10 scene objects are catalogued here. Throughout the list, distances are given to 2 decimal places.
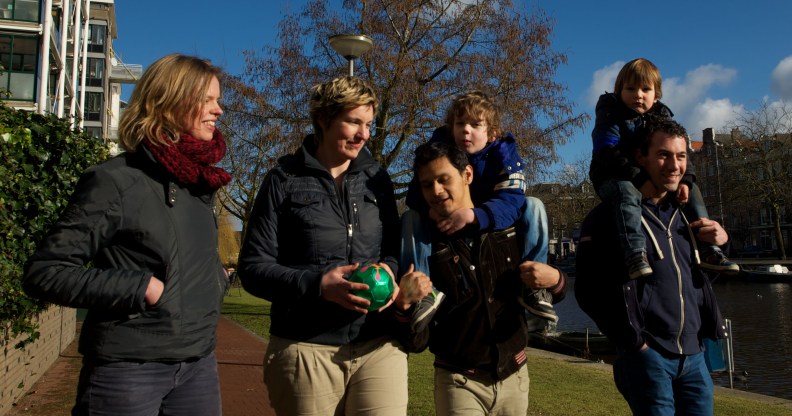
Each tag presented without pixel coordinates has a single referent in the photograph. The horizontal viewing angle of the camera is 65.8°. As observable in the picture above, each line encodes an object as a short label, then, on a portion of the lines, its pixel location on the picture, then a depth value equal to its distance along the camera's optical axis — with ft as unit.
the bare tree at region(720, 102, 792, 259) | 145.38
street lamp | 33.30
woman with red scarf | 6.95
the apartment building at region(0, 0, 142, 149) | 67.26
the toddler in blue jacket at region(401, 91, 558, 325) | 9.26
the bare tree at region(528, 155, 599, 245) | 55.30
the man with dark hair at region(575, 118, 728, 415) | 9.76
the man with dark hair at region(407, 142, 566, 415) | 9.32
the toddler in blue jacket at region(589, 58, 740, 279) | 10.12
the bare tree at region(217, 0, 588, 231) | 45.96
